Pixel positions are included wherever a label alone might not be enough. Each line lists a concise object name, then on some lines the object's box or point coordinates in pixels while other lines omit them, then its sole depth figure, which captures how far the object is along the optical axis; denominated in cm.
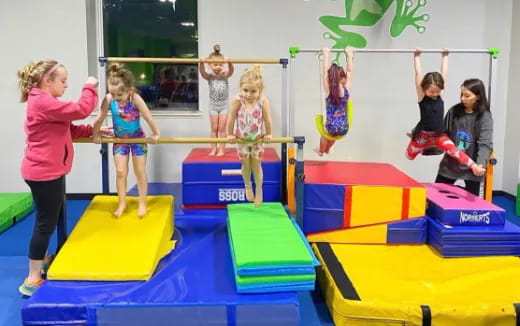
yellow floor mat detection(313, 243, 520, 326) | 276
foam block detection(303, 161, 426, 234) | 397
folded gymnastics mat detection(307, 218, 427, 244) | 403
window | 616
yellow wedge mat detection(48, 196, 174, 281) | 296
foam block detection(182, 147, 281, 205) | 458
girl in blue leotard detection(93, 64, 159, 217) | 357
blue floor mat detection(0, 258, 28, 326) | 298
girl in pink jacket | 299
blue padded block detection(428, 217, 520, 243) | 375
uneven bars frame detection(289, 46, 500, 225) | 443
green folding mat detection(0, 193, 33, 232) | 490
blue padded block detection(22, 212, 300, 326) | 265
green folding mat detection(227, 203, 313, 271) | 282
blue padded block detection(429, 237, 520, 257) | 379
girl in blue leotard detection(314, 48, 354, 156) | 404
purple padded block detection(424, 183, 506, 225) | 385
